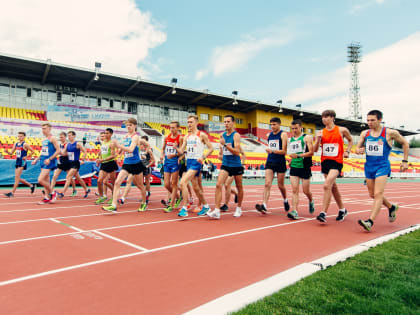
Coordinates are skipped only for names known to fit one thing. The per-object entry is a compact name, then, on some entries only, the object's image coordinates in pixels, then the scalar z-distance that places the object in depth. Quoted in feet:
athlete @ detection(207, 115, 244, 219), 21.17
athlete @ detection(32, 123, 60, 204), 26.86
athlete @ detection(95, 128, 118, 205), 28.37
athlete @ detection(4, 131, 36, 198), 32.91
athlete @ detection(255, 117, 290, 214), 22.71
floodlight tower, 213.66
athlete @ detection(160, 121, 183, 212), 24.72
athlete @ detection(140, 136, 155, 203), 29.60
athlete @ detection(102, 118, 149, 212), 22.66
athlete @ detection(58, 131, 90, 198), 31.68
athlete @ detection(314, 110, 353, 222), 18.85
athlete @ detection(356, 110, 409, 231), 17.25
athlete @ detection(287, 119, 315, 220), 21.11
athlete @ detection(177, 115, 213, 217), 21.39
